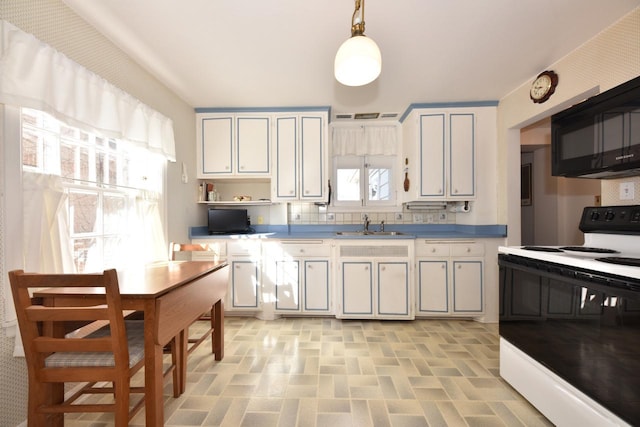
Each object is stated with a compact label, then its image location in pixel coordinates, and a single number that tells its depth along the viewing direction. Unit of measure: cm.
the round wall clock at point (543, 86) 217
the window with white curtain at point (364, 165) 343
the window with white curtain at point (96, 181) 146
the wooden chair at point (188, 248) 218
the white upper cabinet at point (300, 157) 304
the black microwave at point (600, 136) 126
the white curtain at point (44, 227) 133
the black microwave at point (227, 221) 312
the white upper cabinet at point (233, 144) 308
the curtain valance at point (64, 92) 126
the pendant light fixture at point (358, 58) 115
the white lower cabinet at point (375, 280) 280
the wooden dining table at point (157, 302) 120
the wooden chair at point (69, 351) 107
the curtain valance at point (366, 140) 343
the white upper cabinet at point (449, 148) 292
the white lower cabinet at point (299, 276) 289
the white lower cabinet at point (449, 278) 280
